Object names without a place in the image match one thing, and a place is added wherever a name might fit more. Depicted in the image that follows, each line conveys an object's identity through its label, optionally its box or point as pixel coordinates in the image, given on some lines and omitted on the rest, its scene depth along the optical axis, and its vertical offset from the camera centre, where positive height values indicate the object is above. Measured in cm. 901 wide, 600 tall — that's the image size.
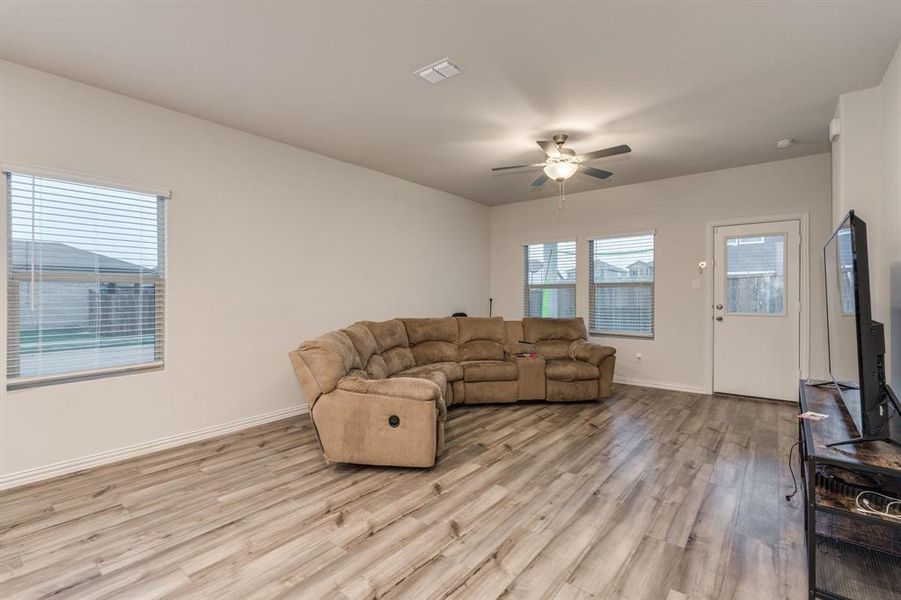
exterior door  460 -10
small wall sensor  318 +139
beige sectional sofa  294 -72
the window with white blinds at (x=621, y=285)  558 +22
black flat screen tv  175 -13
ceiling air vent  269 +156
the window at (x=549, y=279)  628 +34
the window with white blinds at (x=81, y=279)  277 +16
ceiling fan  361 +125
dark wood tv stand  161 -118
